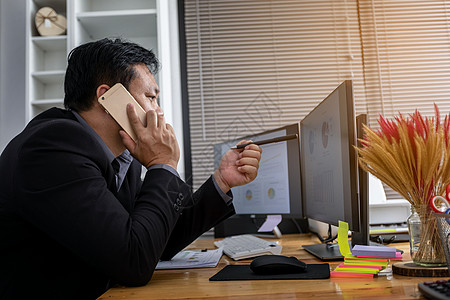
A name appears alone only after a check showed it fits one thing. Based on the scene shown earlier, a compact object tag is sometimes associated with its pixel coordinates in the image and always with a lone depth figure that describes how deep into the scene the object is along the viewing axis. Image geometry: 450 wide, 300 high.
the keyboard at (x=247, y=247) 1.23
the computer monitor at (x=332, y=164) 1.02
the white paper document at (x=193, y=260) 1.10
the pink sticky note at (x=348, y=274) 0.82
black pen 1.46
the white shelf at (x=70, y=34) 2.31
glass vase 0.82
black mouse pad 0.85
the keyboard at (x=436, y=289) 0.58
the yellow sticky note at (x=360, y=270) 0.83
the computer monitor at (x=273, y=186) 1.66
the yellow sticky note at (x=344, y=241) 1.01
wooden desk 0.70
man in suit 0.83
